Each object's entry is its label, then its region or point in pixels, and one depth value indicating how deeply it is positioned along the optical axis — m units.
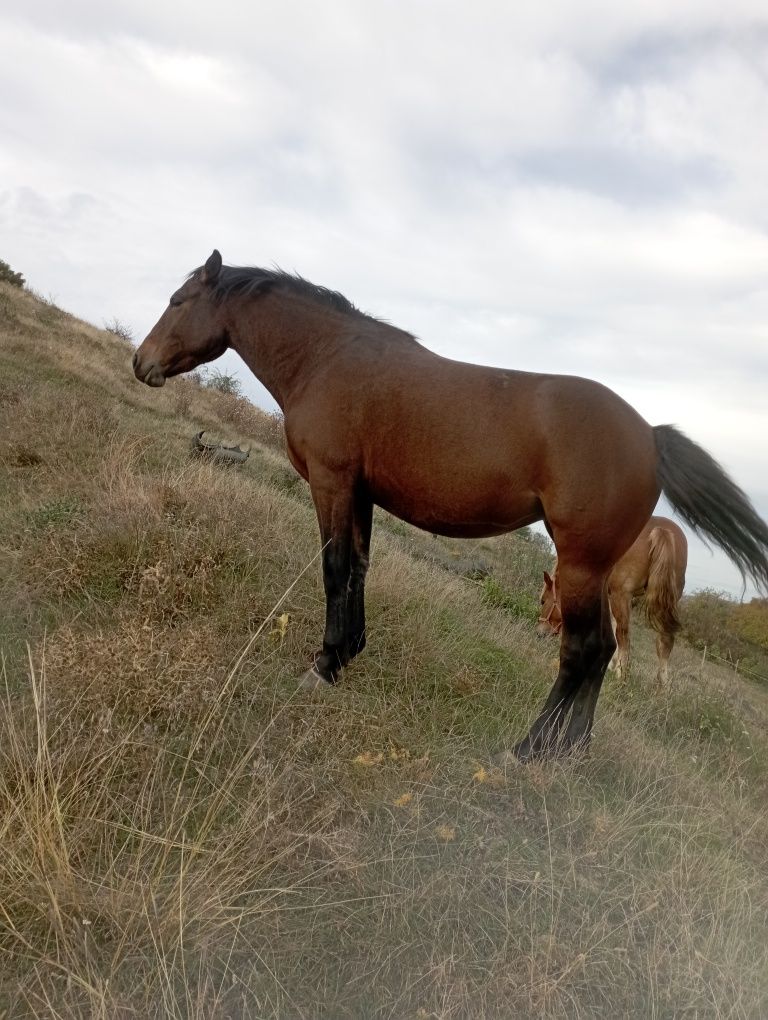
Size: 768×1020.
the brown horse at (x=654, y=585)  8.59
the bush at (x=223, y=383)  22.25
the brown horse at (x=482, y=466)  3.33
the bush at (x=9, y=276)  21.52
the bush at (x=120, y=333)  23.26
